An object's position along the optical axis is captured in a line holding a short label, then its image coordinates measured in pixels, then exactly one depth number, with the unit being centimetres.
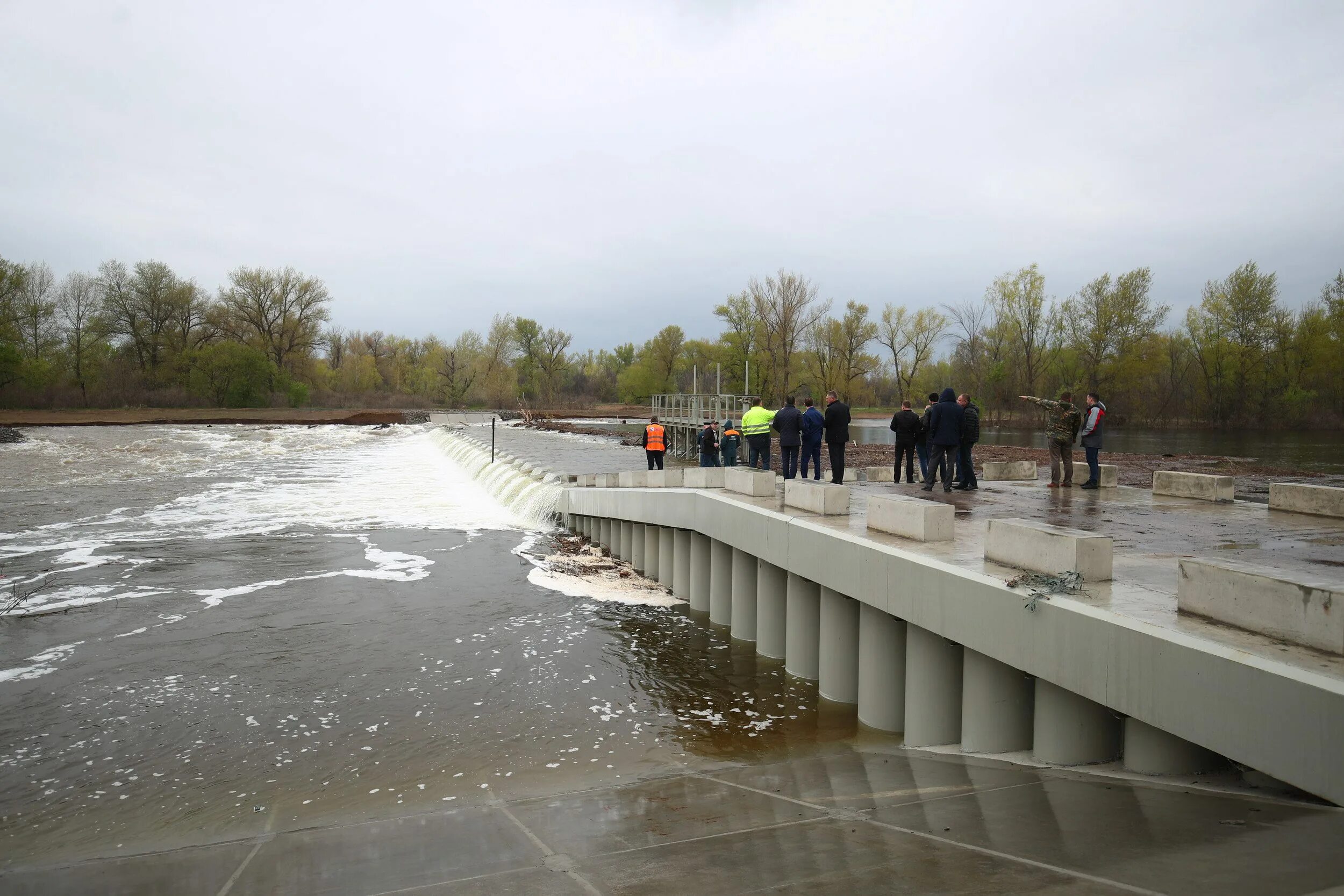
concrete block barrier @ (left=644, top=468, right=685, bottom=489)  1708
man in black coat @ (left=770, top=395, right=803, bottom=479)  1727
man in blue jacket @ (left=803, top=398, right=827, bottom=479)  1758
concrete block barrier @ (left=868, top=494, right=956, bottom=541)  902
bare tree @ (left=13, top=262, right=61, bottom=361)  7638
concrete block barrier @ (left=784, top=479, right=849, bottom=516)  1121
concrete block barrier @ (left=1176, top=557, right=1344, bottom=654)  511
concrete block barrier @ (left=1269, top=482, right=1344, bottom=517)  1212
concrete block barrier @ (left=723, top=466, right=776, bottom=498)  1390
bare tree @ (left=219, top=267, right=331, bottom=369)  9219
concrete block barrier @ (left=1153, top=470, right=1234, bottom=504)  1432
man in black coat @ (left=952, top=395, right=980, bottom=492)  1584
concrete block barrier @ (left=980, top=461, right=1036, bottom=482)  1838
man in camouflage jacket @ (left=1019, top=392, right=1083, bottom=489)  1536
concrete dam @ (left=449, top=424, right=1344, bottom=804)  503
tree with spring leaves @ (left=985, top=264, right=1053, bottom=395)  7619
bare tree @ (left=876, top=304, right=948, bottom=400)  8550
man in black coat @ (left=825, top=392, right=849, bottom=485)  1656
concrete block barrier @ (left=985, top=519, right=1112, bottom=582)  695
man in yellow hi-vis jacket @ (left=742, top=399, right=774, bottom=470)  1955
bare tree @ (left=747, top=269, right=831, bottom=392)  8288
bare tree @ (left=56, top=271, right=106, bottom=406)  8181
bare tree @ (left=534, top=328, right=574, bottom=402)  12119
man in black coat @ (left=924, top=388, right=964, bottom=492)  1499
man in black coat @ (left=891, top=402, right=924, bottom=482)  1775
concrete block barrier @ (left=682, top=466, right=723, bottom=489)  1527
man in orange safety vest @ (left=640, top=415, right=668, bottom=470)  2361
